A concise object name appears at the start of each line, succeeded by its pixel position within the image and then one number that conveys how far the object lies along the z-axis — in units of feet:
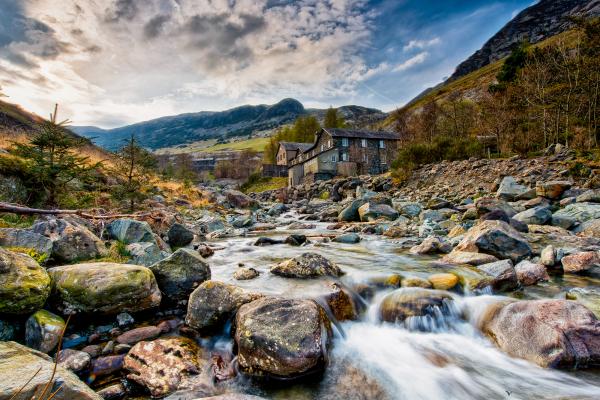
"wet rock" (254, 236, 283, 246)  39.09
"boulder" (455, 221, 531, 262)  25.50
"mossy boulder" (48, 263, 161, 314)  15.12
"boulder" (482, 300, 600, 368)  13.19
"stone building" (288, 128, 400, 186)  149.28
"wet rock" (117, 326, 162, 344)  14.43
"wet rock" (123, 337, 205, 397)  11.82
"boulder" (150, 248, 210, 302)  18.83
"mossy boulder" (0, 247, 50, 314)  12.71
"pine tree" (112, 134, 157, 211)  41.98
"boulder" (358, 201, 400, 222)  54.34
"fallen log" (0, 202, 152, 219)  12.51
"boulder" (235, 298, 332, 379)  12.59
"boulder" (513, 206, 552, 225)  35.65
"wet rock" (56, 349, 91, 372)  12.07
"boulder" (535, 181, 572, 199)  43.19
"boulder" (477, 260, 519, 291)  20.38
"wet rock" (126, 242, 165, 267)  23.45
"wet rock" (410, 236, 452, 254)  30.42
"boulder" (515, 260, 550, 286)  21.11
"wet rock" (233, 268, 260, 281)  23.77
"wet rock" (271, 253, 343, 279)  23.27
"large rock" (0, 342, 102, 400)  7.51
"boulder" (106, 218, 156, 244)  26.55
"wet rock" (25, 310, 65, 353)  12.70
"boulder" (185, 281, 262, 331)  16.05
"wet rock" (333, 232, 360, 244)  39.65
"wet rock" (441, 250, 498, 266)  24.35
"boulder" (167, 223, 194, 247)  35.91
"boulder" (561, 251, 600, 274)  22.03
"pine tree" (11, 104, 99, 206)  26.89
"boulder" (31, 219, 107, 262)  19.66
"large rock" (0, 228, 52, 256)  17.71
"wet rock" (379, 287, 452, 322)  18.11
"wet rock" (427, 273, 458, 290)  20.44
